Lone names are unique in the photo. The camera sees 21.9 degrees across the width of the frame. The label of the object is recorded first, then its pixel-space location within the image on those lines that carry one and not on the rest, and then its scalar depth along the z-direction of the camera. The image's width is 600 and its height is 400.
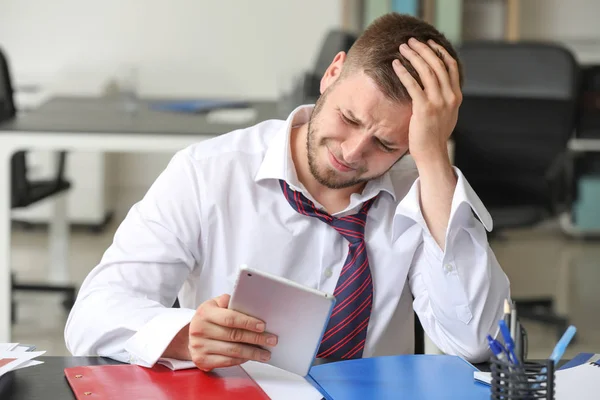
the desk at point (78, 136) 3.97
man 2.39
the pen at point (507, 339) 2.01
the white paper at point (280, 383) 2.15
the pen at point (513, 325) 2.03
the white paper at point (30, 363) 2.22
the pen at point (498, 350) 2.02
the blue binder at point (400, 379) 2.17
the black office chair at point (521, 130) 4.47
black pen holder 2.02
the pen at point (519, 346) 2.02
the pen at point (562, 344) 2.07
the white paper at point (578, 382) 2.18
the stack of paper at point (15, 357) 2.19
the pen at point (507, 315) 2.03
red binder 2.13
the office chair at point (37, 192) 4.56
